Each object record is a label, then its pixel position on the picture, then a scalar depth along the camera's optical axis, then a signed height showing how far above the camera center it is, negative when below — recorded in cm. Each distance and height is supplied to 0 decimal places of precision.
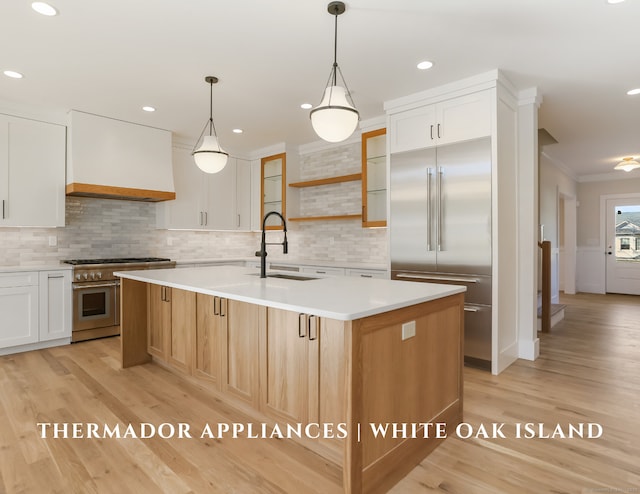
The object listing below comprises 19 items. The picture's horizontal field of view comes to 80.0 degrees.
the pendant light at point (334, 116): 214 +74
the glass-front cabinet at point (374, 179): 443 +80
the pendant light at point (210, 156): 308 +74
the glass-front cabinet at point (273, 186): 566 +94
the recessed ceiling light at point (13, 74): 319 +147
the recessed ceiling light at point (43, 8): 227 +144
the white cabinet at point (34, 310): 375 -64
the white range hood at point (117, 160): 417 +102
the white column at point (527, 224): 362 +22
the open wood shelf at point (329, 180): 478 +89
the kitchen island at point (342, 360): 167 -60
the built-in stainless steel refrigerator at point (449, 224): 329 +22
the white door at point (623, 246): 786 +3
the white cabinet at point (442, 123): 327 +115
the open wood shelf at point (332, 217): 478 +39
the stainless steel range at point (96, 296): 417 -56
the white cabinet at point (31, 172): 392 +79
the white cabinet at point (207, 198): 529 +72
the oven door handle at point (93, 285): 414 -43
